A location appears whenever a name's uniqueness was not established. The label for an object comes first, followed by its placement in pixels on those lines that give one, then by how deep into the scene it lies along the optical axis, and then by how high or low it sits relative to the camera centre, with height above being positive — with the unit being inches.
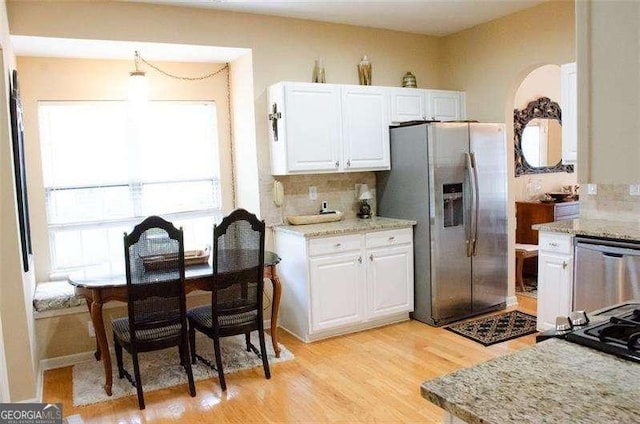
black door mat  162.1 -53.9
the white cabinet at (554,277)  149.8 -34.0
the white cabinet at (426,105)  187.9 +24.1
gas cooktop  50.8 -18.5
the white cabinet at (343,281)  162.6 -36.1
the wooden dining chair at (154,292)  120.8 -27.2
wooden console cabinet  229.3 -23.7
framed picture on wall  125.0 +4.3
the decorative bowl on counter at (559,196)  241.0 -15.5
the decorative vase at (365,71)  188.9 +36.6
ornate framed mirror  246.4 +12.8
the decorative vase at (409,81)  198.1 +34.0
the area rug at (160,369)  132.8 -54.0
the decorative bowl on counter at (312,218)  175.8 -15.8
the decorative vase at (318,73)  180.2 +35.2
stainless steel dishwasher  131.3 -29.8
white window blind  169.6 +2.3
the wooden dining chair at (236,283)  129.9 -27.8
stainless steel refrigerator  172.2 -14.5
